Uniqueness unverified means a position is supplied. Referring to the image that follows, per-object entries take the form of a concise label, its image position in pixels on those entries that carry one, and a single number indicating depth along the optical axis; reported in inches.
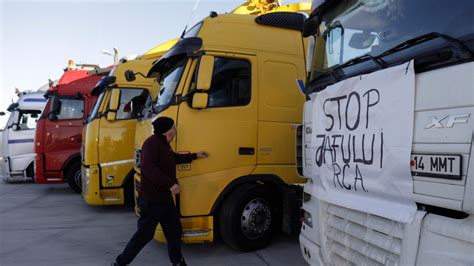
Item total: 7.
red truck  388.8
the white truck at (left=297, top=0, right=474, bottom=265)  75.7
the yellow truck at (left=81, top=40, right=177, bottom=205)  295.3
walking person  165.9
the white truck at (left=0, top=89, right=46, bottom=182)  465.1
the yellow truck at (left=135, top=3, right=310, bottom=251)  185.0
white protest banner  89.0
